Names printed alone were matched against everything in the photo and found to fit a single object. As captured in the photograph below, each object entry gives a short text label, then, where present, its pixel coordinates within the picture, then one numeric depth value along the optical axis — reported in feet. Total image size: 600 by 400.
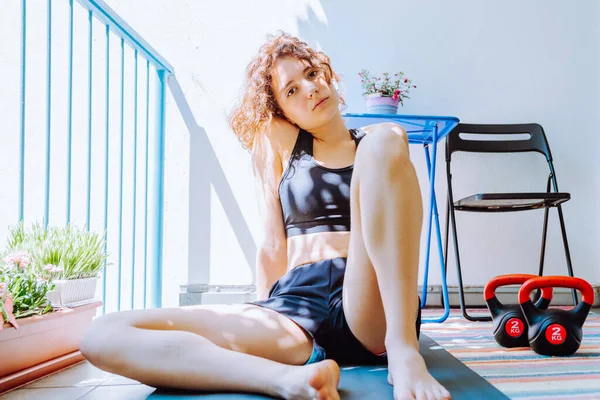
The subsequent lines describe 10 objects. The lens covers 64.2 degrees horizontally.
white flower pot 4.16
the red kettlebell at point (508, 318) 4.96
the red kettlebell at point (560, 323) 4.56
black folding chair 6.73
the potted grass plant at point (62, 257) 4.16
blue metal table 6.35
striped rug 3.64
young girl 2.72
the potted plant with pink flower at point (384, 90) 6.91
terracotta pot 3.49
